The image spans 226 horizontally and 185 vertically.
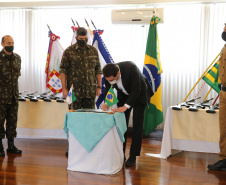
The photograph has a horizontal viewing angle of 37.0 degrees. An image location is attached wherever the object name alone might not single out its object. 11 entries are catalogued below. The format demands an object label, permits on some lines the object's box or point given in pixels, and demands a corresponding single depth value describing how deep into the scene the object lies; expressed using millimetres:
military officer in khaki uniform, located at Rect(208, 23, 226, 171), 3459
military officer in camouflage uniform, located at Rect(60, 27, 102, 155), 3881
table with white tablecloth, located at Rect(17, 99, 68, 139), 4613
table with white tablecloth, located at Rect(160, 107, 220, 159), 3875
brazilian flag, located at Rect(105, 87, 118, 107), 3268
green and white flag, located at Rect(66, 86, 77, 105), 3435
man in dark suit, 3300
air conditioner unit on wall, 5098
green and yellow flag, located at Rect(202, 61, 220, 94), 4055
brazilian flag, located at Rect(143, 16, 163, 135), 4914
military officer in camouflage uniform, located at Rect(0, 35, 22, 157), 3953
